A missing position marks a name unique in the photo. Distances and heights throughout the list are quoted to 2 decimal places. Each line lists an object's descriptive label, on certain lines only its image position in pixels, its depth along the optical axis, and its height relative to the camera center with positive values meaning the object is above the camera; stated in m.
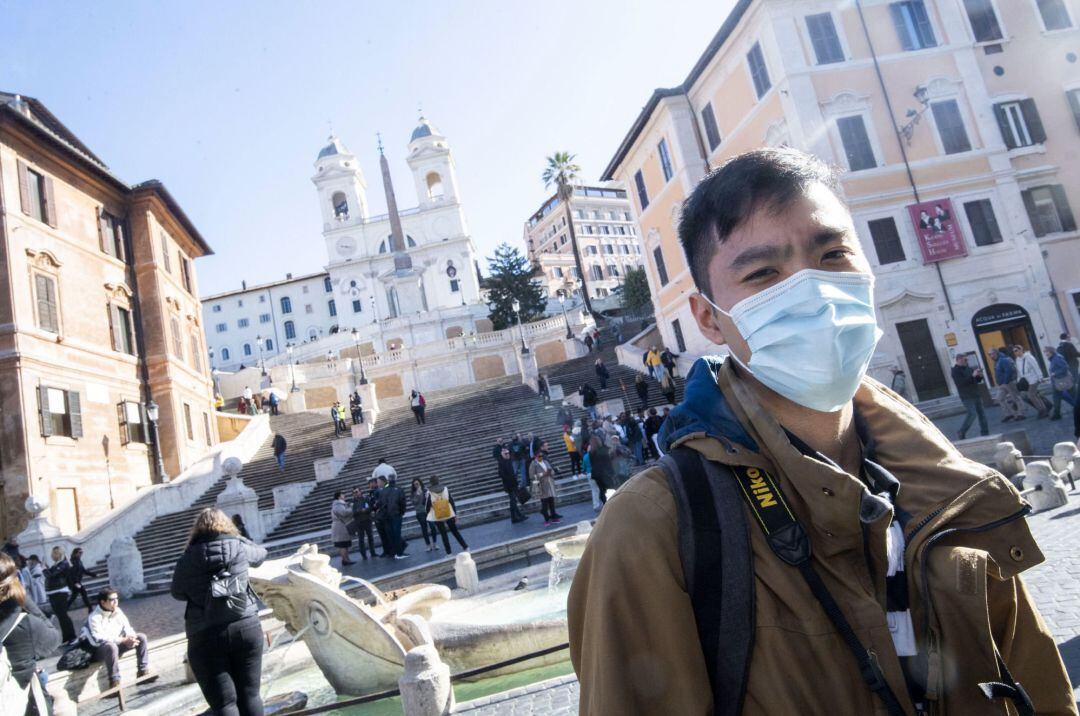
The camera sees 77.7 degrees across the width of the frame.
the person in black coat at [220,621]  4.37 -0.60
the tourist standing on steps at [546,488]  13.83 -0.60
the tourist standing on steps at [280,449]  24.27 +2.34
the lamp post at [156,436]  22.11 +3.51
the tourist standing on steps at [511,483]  15.25 -0.39
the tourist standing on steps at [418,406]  26.72 +3.08
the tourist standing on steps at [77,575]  13.23 -0.32
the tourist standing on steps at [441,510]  12.80 -0.56
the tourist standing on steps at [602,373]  27.09 +2.82
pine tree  58.97 +14.97
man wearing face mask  1.22 -0.25
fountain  6.17 -1.34
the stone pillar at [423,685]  4.52 -1.32
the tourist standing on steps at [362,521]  14.03 -0.47
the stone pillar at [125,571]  15.28 -0.51
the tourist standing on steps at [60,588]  11.30 -0.46
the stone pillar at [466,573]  9.25 -1.32
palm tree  57.81 +24.02
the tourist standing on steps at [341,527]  13.67 -0.51
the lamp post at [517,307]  57.63 +13.42
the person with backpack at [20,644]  4.20 -0.48
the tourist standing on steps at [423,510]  13.57 -0.51
